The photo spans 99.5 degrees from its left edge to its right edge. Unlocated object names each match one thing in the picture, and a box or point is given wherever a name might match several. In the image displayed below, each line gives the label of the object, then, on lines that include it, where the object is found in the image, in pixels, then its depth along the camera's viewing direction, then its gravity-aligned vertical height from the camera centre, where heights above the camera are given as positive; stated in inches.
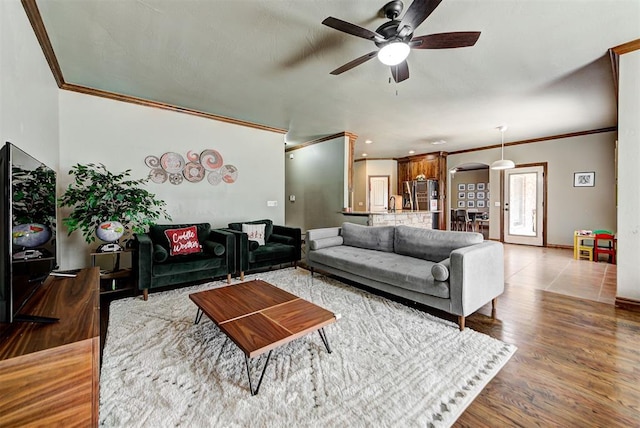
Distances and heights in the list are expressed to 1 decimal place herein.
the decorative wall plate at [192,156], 171.3 +34.8
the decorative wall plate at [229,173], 185.5 +25.8
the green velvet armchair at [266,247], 148.5 -21.8
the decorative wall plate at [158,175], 159.0 +21.3
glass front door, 257.9 +3.0
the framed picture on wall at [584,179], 227.9 +24.7
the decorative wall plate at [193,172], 170.4 +24.9
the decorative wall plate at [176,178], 165.6 +20.2
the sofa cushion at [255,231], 168.9 -13.4
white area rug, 55.4 -41.3
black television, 42.5 -3.5
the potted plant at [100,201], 117.5 +4.6
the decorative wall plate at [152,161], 157.4 +29.2
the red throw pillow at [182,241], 136.6 -15.7
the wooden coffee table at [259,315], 61.5 -28.5
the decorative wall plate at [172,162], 162.6 +29.8
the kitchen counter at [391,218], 208.8 -7.0
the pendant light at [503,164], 229.9 +37.7
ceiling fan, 74.6 +50.9
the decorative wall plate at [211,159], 176.7 +33.9
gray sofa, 91.4 -22.9
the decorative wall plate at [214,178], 180.0 +22.1
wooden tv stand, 35.9 -22.9
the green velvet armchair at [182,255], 118.8 -21.6
